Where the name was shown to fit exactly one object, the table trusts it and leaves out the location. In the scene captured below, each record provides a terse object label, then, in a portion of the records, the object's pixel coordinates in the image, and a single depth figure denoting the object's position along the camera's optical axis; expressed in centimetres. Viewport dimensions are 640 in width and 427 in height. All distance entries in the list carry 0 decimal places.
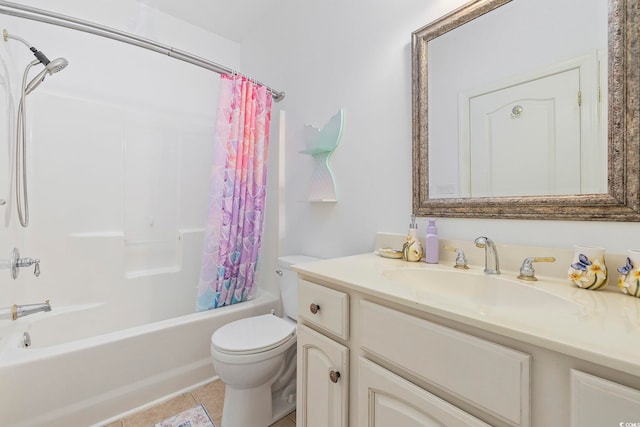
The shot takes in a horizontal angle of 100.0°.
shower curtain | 164
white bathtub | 112
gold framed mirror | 71
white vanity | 42
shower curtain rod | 116
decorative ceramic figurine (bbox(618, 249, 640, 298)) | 64
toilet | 118
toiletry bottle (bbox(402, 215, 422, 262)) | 110
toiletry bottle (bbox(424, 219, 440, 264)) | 105
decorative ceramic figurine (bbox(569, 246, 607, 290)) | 70
